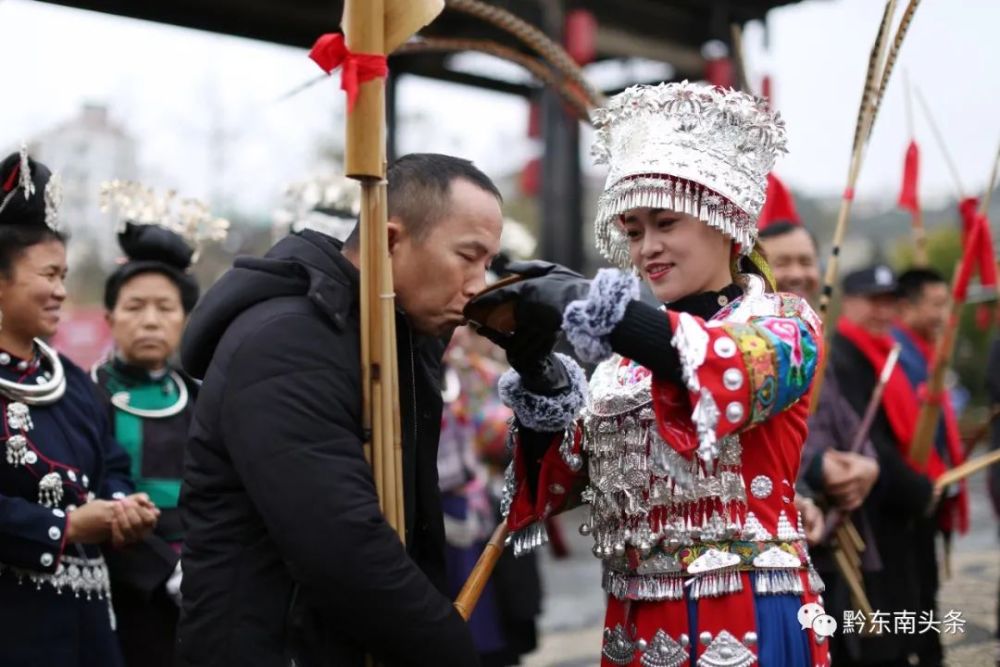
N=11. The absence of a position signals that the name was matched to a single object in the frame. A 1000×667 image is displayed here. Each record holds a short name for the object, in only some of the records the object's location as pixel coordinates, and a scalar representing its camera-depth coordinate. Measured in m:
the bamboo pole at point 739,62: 3.33
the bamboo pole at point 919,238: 4.24
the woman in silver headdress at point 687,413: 1.81
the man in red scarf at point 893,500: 3.78
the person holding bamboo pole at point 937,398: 4.15
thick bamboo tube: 1.74
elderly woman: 2.98
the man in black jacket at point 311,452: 1.66
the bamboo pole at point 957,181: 3.74
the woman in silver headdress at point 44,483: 2.47
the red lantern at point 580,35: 6.90
